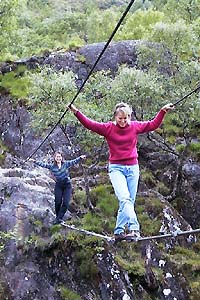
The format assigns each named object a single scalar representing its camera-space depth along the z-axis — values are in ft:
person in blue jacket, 75.20
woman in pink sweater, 44.41
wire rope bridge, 39.28
